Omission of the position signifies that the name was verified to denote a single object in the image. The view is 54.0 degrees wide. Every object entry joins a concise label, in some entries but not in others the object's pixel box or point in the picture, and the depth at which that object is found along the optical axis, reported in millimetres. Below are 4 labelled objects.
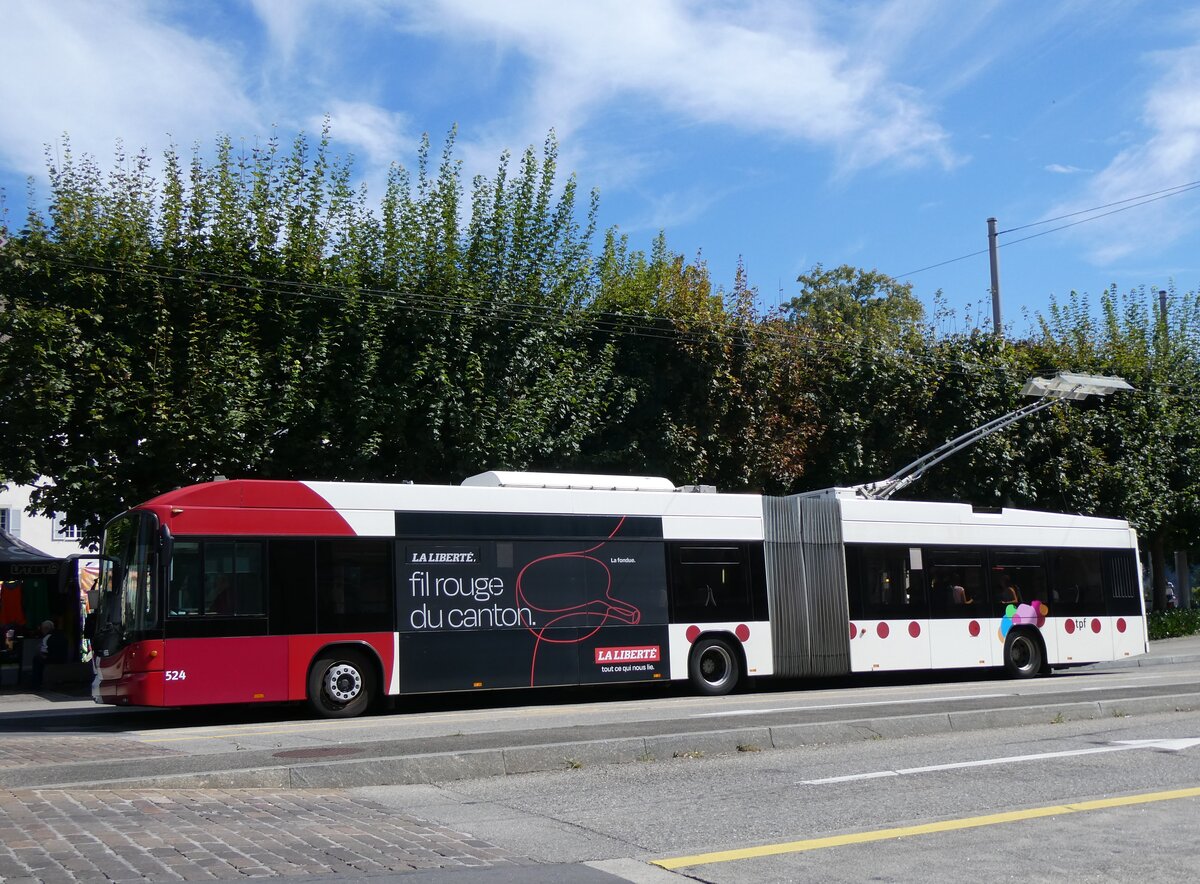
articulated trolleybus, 15016
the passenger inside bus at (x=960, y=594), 21406
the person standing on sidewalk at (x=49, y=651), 24562
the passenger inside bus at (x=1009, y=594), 22047
